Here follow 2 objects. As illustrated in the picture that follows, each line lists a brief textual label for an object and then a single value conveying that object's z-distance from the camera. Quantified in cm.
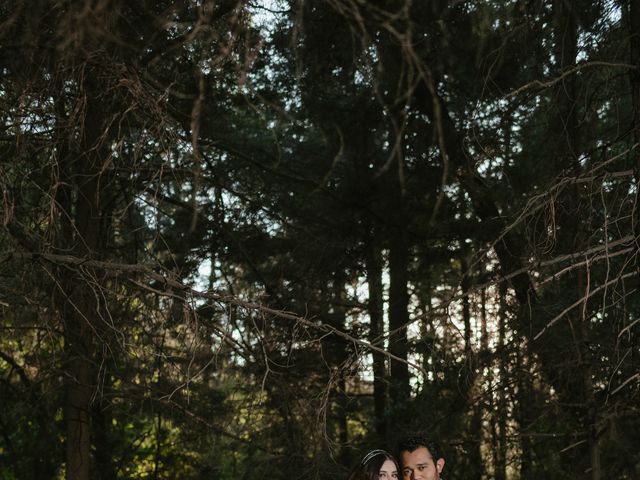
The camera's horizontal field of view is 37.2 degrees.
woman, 530
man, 548
